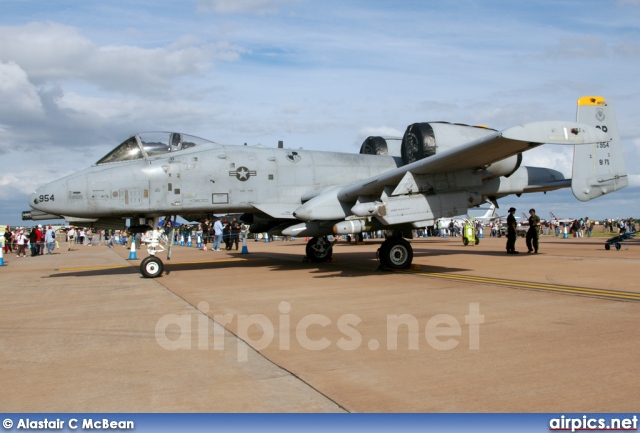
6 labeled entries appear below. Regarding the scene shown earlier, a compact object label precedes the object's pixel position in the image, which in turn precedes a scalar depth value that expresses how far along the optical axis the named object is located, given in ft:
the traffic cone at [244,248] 79.59
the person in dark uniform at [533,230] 59.72
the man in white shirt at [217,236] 91.20
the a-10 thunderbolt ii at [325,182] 38.73
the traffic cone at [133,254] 75.20
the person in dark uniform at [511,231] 59.98
